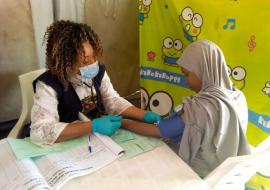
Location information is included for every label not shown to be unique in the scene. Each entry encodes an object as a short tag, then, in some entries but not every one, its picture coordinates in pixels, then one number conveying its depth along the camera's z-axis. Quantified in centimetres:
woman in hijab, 124
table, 103
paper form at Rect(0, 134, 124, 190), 101
